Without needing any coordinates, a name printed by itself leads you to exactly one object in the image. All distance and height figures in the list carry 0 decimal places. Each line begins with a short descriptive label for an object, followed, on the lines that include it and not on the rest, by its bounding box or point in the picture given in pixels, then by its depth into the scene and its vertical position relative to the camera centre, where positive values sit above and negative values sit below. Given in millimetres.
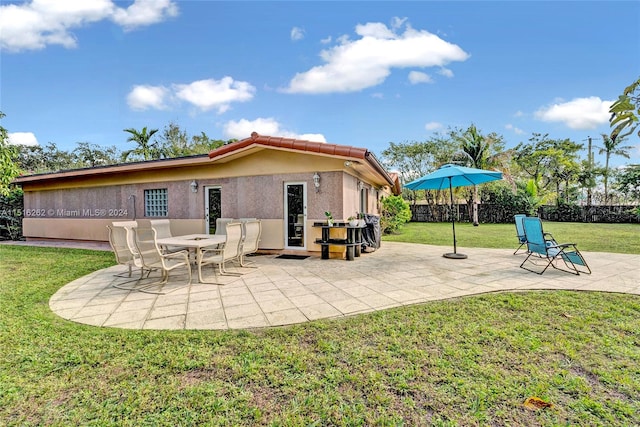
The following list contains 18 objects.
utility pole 24683 +3013
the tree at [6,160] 5914 +1020
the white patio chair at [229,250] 6027 -822
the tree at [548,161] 25031 +3726
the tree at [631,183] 19516 +1280
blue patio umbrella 7996 +752
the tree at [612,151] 27669 +4661
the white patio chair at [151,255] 5473 -807
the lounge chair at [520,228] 7920 -640
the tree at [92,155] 32500 +6097
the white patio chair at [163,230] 7591 -506
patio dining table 5876 -652
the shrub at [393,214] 15375 -387
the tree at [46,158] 29805 +5466
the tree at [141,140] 24438 +5666
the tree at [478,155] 20688 +3559
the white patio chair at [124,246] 5750 -670
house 8742 +672
